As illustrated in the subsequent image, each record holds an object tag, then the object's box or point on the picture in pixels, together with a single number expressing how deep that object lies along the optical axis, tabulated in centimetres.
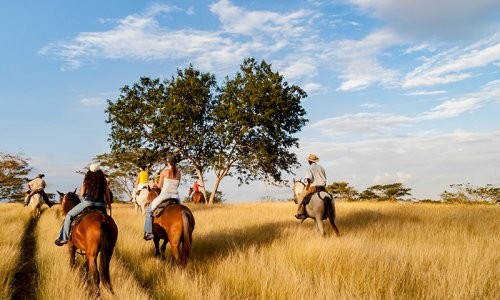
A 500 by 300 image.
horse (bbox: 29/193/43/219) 1917
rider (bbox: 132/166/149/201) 1650
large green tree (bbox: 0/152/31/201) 4775
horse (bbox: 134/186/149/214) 1711
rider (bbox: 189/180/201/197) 3258
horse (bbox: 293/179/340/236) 998
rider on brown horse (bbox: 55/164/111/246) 693
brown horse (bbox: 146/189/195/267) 697
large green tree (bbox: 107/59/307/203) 2680
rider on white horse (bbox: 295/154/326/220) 1031
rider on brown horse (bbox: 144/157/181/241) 802
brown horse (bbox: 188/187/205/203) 3175
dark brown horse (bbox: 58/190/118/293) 561
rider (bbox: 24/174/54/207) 1928
